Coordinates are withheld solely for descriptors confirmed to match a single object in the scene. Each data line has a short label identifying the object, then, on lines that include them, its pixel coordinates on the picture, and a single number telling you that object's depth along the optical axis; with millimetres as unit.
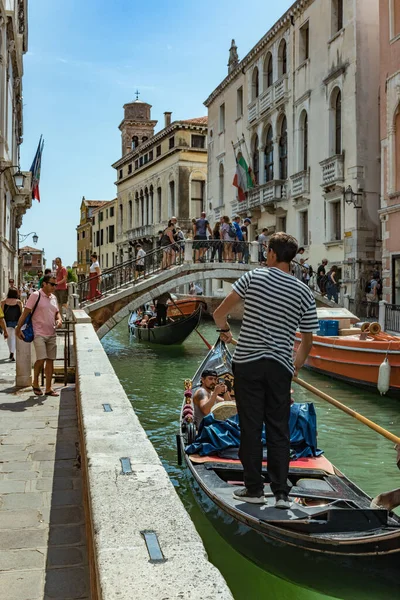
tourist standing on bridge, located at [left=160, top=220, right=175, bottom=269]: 15816
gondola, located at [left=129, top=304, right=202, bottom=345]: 17266
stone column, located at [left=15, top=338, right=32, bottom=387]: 6469
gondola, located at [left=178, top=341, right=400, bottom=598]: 3229
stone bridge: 14750
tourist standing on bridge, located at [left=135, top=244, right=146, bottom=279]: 15820
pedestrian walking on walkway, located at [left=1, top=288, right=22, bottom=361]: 9281
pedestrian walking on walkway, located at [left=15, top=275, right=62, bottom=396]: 6180
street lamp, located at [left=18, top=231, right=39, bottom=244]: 25438
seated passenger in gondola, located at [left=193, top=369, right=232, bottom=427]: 5625
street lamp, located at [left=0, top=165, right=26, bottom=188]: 13133
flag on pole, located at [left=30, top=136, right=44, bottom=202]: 19391
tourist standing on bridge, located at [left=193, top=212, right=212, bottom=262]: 16000
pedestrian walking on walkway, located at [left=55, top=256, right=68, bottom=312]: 12994
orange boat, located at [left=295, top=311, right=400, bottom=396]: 9719
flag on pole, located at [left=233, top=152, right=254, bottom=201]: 21609
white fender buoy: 9695
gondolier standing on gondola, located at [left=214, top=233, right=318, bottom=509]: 3180
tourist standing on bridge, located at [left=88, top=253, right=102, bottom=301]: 15117
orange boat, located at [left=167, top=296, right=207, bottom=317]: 19438
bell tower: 43812
